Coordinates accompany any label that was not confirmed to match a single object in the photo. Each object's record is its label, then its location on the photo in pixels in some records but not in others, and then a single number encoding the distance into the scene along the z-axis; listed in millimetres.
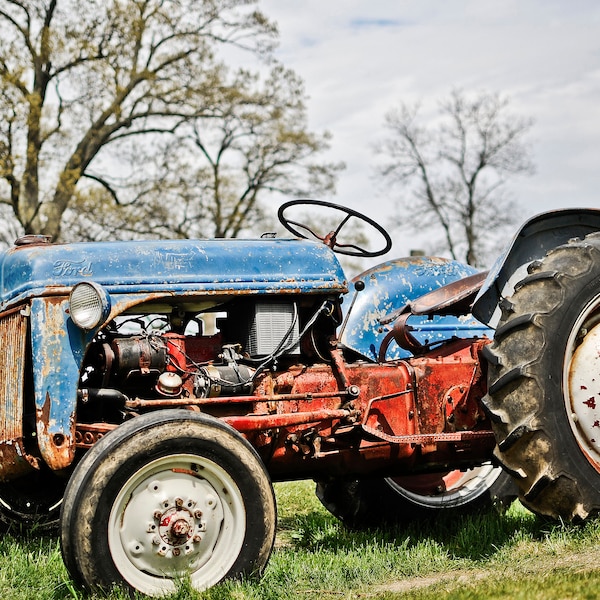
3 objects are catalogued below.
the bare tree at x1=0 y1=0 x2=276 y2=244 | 19141
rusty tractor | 3682
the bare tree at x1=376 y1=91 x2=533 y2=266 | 27969
